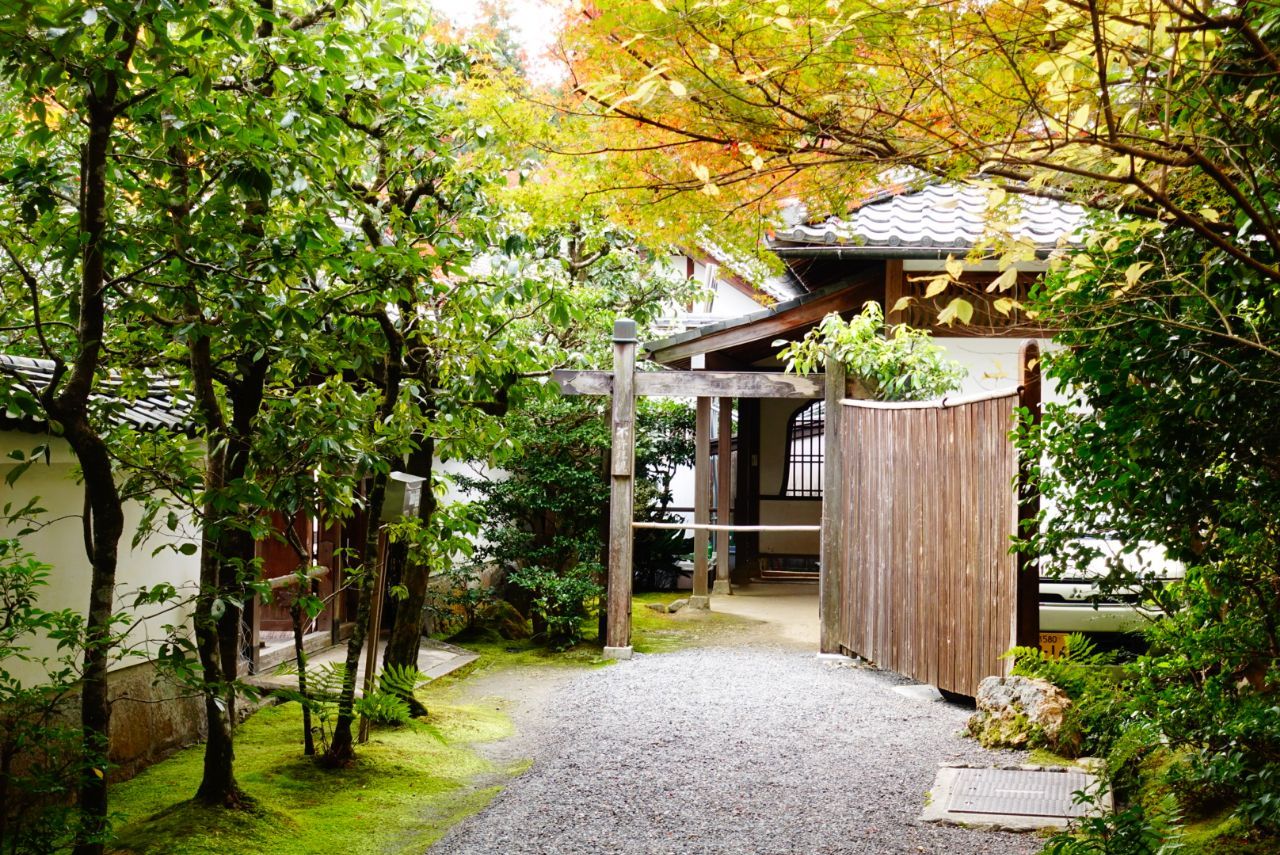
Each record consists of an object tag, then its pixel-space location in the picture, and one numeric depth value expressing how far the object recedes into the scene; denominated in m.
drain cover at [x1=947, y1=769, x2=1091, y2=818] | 5.10
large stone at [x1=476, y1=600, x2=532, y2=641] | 11.91
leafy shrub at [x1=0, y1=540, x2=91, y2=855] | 3.94
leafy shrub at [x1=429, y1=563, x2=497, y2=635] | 11.37
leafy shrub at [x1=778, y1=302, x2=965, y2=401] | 9.02
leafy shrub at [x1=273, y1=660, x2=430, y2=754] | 5.77
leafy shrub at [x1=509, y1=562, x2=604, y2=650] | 10.85
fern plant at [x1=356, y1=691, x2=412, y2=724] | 6.08
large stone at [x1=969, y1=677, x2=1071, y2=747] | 6.12
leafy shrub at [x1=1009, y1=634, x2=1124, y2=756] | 5.59
